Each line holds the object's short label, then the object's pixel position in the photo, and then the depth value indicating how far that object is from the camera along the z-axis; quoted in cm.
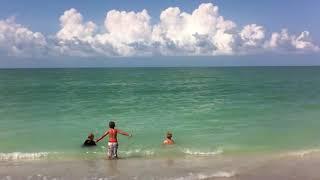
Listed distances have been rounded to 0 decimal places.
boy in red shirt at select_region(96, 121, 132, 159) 1107
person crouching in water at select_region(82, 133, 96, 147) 1267
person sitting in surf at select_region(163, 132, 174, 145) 1290
